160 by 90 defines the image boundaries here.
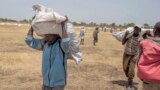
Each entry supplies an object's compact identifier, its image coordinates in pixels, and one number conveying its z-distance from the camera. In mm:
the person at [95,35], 14336
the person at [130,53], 5138
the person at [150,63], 2688
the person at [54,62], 2706
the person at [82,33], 13967
